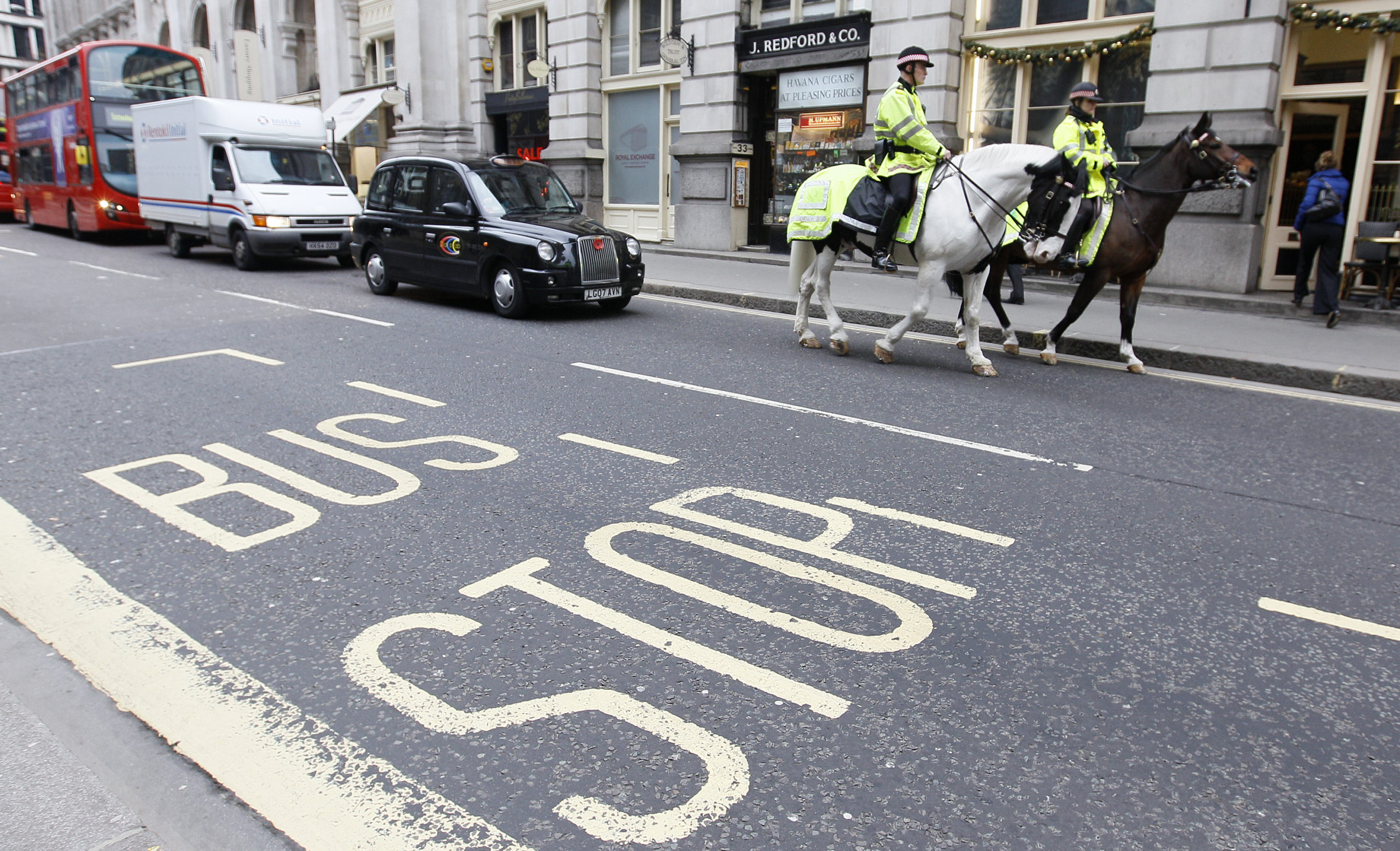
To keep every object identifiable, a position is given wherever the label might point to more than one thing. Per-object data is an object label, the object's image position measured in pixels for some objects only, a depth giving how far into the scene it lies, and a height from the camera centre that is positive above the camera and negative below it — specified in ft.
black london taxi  36.45 -0.75
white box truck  54.44 +2.02
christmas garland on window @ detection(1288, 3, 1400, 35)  38.91 +9.19
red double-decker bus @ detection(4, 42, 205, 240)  70.28 +6.84
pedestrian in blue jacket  36.88 +0.07
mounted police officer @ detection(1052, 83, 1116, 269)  28.76 +2.58
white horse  26.99 +0.50
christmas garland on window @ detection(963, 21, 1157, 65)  45.62 +9.23
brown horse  28.27 +0.96
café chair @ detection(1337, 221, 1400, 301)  38.27 -1.12
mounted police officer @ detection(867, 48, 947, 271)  27.40 +2.48
